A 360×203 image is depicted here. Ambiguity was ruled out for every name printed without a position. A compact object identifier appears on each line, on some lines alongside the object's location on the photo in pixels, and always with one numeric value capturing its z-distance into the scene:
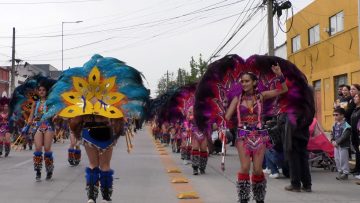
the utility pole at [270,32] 18.72
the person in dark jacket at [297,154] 8.85
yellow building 23.47
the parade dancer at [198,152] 11.42
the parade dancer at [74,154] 13.28
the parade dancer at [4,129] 16.59
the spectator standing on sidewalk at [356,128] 10.24
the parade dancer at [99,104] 6.94
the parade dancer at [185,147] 13.43
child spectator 10.24
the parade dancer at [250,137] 6.52
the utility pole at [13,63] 37.22
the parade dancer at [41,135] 10.17
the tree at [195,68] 50.19
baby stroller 11.52
